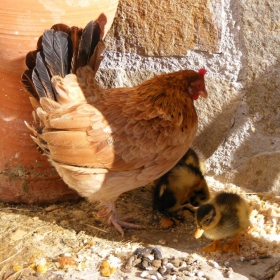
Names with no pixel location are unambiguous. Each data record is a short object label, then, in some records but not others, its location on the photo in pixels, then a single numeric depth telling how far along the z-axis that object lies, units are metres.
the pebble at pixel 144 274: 2.41
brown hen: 2.46
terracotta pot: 2.53
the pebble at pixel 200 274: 2.41
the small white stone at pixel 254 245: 2.66
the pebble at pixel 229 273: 2.40
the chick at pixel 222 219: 2.54
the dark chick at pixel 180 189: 2.89
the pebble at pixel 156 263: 2.47
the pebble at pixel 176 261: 2.48
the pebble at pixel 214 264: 2.49
